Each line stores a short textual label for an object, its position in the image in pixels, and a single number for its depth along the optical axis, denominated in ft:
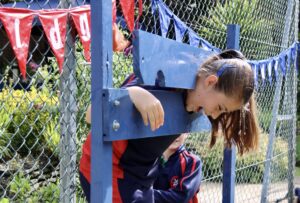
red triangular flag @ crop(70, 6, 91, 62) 7.34
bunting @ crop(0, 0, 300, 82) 6.46
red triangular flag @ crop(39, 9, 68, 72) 6.98
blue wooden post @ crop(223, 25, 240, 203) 9.88
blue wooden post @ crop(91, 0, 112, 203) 4.86
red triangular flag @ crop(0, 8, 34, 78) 6.40
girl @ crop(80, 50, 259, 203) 6.10
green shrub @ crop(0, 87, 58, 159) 13.02
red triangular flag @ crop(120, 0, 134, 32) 9.26
